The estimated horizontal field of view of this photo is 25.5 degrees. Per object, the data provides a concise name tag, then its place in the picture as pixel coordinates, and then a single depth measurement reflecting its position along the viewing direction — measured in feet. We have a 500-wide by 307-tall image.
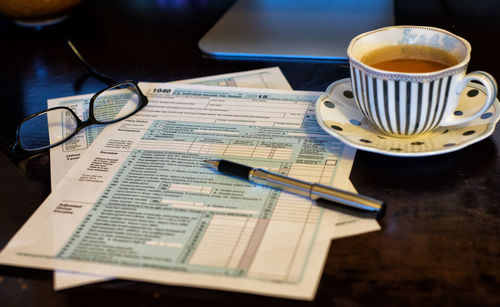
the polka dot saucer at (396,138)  2.89
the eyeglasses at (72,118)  3.20
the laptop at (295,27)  3.56
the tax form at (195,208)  2.67
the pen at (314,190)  2.76
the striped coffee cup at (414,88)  2.83
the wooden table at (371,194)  2.62
